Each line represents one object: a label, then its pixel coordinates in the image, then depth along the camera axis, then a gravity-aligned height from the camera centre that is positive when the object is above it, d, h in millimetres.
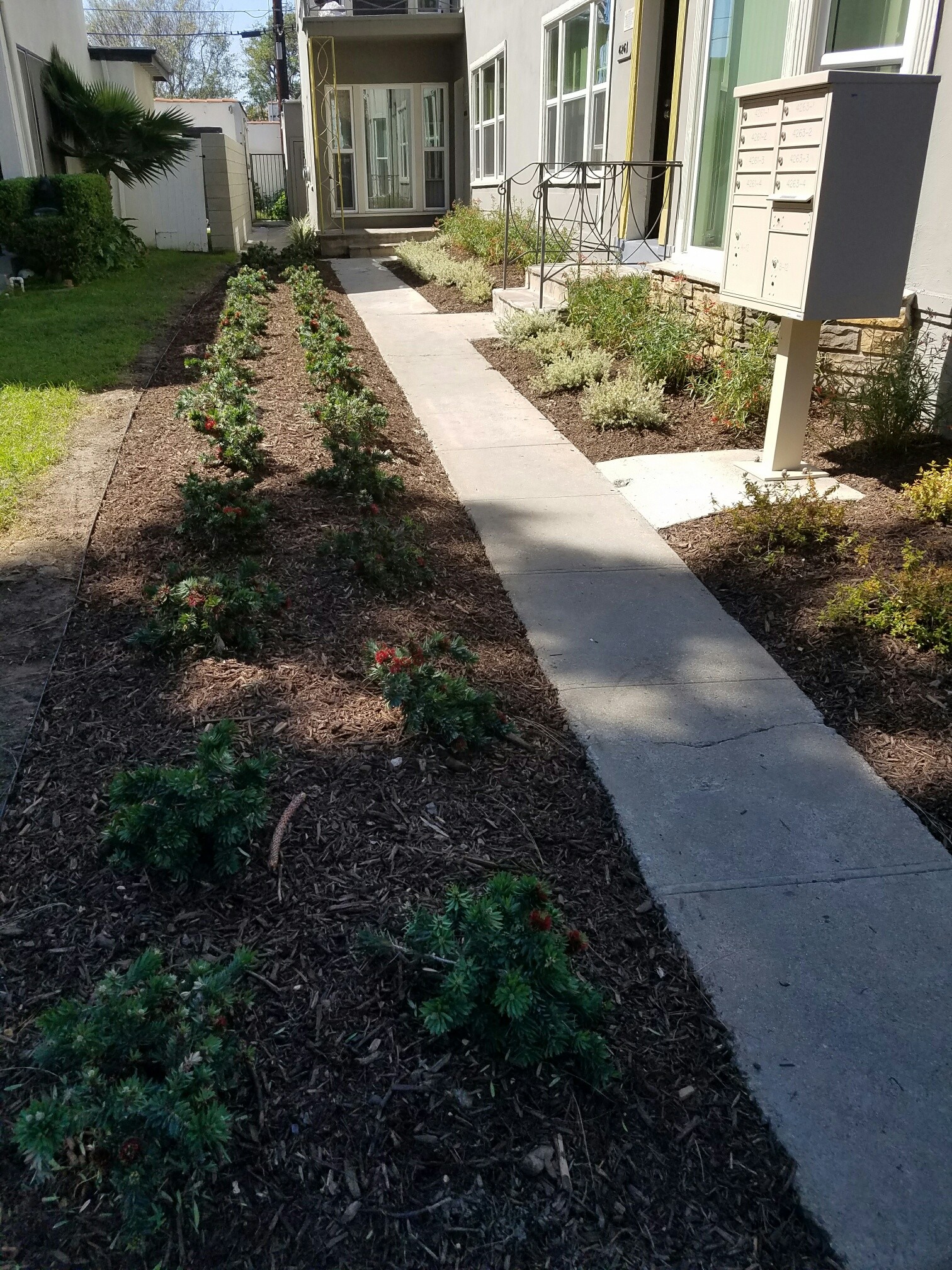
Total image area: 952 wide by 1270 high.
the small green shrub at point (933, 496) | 4578 -1316
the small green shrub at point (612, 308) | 7867 -901
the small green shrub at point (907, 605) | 3652 -1456
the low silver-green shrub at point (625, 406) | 6535 -1330
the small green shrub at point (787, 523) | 4492 -1413
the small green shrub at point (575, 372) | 7391 -1267
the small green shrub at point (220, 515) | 4359 -1341
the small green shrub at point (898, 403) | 5344 -1061
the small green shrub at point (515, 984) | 1977 -1498
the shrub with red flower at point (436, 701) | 2982 -1444
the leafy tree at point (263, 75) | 59156 +6330
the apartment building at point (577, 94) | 5839 +878
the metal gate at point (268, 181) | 37594 +193
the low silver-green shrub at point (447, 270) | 11672 -989
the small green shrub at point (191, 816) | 2400 -1420
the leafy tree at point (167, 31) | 53094 +7784
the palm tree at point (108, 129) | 15078 +821
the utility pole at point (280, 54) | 34094 +4221
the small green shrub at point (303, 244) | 16016 -899
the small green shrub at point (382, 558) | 4070 -1425
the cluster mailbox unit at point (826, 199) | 4598 -43
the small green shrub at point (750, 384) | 6266 -1143
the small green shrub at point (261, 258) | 15406 -1038
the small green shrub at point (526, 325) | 8727 -1123
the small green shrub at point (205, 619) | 3424 -1393
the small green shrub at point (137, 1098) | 1692 -1492
